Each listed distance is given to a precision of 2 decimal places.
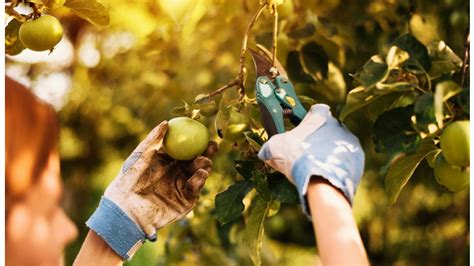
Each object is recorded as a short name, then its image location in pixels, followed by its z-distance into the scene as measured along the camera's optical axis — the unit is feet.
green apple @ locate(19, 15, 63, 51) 5.36
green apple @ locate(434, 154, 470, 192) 5.20
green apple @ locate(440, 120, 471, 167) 4.84
